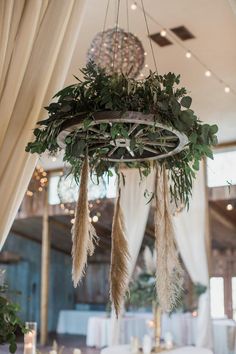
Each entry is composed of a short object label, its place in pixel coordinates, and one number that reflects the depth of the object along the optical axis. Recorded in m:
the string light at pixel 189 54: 5.60
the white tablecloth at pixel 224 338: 9.02
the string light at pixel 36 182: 5.00
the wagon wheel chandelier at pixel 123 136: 1.74
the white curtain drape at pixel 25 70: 2.30
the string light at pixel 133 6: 5.26
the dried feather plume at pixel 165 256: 1.80
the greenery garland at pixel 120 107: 1.74
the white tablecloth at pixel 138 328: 9.97
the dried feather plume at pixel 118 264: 1.83
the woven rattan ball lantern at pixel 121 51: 4.29
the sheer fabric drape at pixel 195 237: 9.19
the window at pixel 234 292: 11.08
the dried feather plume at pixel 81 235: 1.74
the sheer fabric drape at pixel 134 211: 9.16
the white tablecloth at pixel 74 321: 13.84
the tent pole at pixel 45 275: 11.38
